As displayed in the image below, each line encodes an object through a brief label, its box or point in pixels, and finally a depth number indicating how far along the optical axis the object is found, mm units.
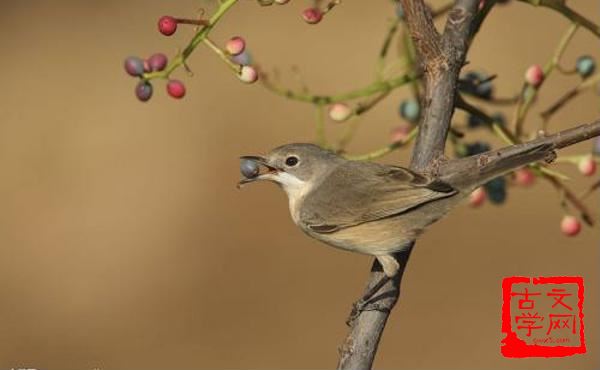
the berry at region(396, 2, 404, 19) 3998
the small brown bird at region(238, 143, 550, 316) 4402
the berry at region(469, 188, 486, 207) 4551
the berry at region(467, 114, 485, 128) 4299
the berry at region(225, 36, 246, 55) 3605
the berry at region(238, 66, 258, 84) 3605
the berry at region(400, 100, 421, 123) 4228
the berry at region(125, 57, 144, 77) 3728
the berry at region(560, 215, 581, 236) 4277
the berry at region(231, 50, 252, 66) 3713
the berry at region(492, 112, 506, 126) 4067
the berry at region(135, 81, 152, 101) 3727
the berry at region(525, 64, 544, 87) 3916
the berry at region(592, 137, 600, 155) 4136
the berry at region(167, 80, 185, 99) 3848
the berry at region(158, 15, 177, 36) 3566
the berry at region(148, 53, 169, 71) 3713
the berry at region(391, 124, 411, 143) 4387
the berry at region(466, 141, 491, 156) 4227
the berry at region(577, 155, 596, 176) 4051
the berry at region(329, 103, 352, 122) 4070
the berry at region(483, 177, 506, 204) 4238
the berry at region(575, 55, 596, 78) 4160
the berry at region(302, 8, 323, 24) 3793
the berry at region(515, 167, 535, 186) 4492
